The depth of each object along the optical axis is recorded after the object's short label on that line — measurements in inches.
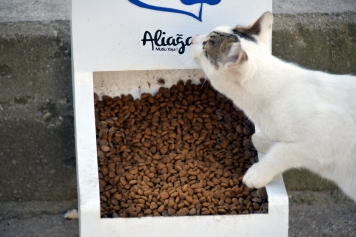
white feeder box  97.1
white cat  83.5
